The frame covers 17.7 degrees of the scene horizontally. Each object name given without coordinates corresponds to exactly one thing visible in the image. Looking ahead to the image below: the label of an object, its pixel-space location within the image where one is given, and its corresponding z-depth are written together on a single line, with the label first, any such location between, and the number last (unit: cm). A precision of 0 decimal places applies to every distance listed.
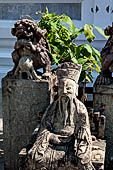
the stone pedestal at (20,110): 484
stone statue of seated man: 402
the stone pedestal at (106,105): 476
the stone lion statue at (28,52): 481
